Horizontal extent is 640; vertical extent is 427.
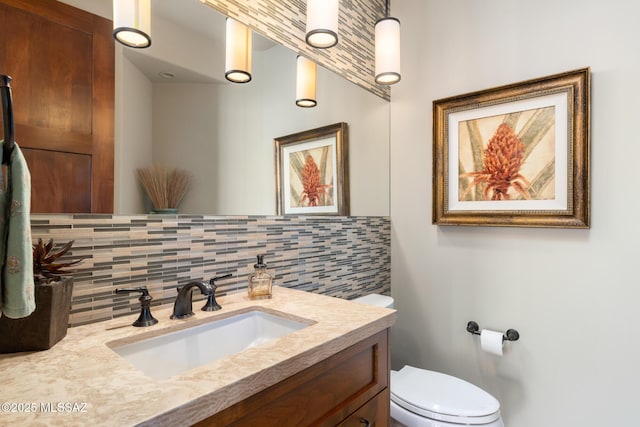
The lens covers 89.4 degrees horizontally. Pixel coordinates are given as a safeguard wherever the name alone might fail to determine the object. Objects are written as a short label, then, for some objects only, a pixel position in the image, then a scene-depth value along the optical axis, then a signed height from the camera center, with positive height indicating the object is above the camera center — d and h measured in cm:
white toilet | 120 -75
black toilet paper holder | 158 -59
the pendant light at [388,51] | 157 +80
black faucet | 89 -24
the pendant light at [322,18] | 127 +78
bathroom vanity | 47 -29
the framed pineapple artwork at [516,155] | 142 +30
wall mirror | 91 +35
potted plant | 63 -21
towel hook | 53 +16
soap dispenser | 111 -24
